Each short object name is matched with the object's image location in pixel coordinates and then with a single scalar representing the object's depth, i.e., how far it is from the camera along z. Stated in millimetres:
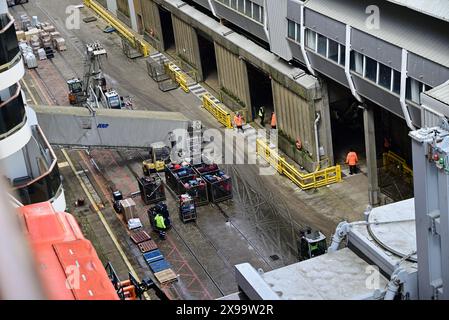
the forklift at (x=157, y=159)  51812
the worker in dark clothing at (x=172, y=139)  52812
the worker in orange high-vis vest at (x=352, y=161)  47781
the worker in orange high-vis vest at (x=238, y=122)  56500
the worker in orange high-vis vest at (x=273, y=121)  53881
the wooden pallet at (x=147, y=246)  42156
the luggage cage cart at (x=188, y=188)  46688
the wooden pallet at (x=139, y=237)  43188
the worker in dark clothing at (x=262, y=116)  57203
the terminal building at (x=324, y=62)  36219
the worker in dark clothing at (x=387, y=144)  48606
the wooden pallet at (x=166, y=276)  38969
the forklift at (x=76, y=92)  65938
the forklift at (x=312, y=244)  38609
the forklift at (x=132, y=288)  28750
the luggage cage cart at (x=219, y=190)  46625
